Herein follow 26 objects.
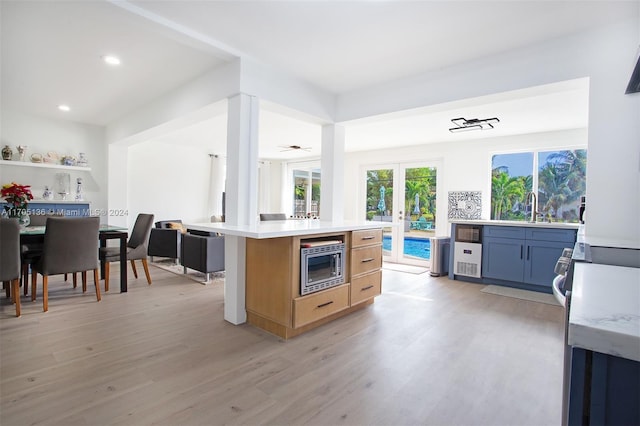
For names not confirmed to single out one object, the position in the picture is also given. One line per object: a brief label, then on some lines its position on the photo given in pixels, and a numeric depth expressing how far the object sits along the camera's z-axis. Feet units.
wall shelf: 15.28
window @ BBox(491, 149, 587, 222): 16.11
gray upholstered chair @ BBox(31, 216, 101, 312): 10.26
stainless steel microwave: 8.59
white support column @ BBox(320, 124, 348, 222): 12.68
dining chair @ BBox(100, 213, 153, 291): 12.75
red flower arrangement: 10.97
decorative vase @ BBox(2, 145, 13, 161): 15.39
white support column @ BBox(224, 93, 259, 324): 9.34
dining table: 12.44
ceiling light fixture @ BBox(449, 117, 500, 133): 14.14
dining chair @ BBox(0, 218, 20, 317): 9.11
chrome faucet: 15.42
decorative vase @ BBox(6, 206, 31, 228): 11.26
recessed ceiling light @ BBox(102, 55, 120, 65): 9.62
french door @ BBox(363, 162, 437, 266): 20.47
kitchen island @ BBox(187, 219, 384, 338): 8.28
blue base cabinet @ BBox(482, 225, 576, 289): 13.46
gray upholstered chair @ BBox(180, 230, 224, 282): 14.33
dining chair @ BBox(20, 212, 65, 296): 11.28
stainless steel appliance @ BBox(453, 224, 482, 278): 15.52
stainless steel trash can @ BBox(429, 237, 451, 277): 16.84
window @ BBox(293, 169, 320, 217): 28.37
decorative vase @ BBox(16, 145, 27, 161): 15.81
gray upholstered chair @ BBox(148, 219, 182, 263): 17.58
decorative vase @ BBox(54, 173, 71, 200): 17.39
